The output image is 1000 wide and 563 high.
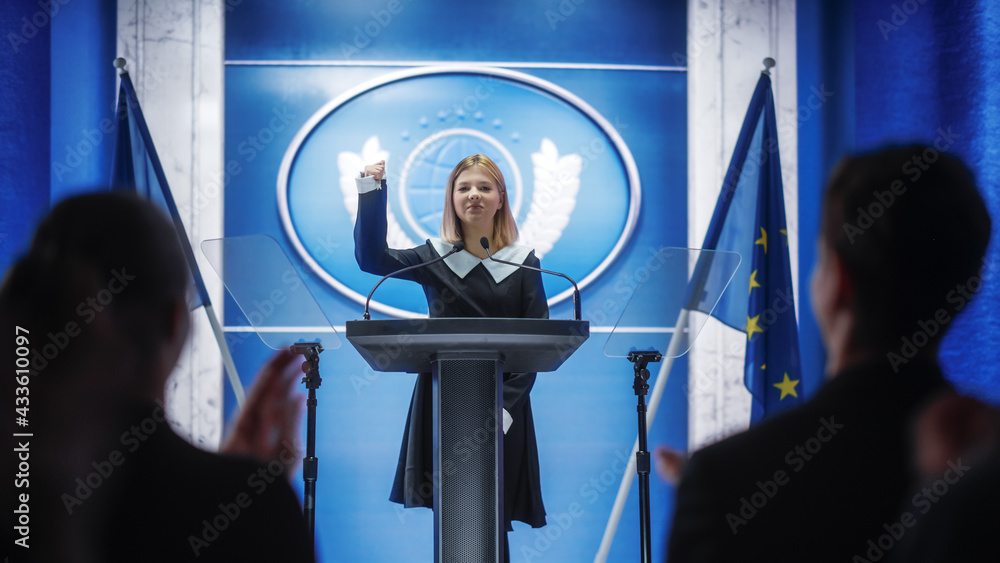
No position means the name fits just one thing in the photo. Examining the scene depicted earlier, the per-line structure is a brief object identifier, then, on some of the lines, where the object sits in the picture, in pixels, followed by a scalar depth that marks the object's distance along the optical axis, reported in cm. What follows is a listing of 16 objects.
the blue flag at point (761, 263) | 1008
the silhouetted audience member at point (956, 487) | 283
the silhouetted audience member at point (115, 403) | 316
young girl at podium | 959
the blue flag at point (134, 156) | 1012
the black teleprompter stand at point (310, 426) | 929
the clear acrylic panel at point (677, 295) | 925
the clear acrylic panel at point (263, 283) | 902
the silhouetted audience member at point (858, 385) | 329
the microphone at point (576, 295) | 892
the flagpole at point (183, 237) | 975
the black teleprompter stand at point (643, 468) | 932
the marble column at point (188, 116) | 1052
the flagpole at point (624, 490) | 991
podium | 862
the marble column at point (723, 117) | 1064
